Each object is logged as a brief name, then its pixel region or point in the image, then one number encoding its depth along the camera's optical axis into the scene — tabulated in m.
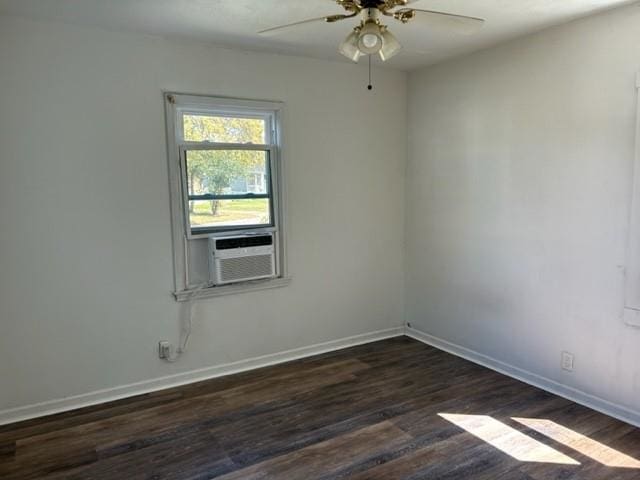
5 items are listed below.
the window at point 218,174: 3.37
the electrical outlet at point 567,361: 3.14
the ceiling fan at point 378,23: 1.96
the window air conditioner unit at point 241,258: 3.46
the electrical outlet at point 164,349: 3.40
